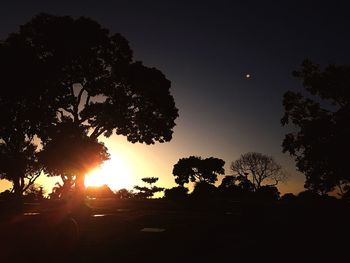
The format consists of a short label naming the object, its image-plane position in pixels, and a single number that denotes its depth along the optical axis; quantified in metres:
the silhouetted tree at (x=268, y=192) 69.78
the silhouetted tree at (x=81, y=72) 29.17
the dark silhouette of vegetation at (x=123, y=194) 89.35
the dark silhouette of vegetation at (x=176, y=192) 67.04
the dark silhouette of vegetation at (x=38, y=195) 52.44
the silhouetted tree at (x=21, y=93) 29.23
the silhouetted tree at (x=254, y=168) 84.19
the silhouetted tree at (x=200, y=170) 78.44
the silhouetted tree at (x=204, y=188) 68.50
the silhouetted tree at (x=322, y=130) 28.39
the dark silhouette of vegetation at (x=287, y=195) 50.59
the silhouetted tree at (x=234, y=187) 65.38
